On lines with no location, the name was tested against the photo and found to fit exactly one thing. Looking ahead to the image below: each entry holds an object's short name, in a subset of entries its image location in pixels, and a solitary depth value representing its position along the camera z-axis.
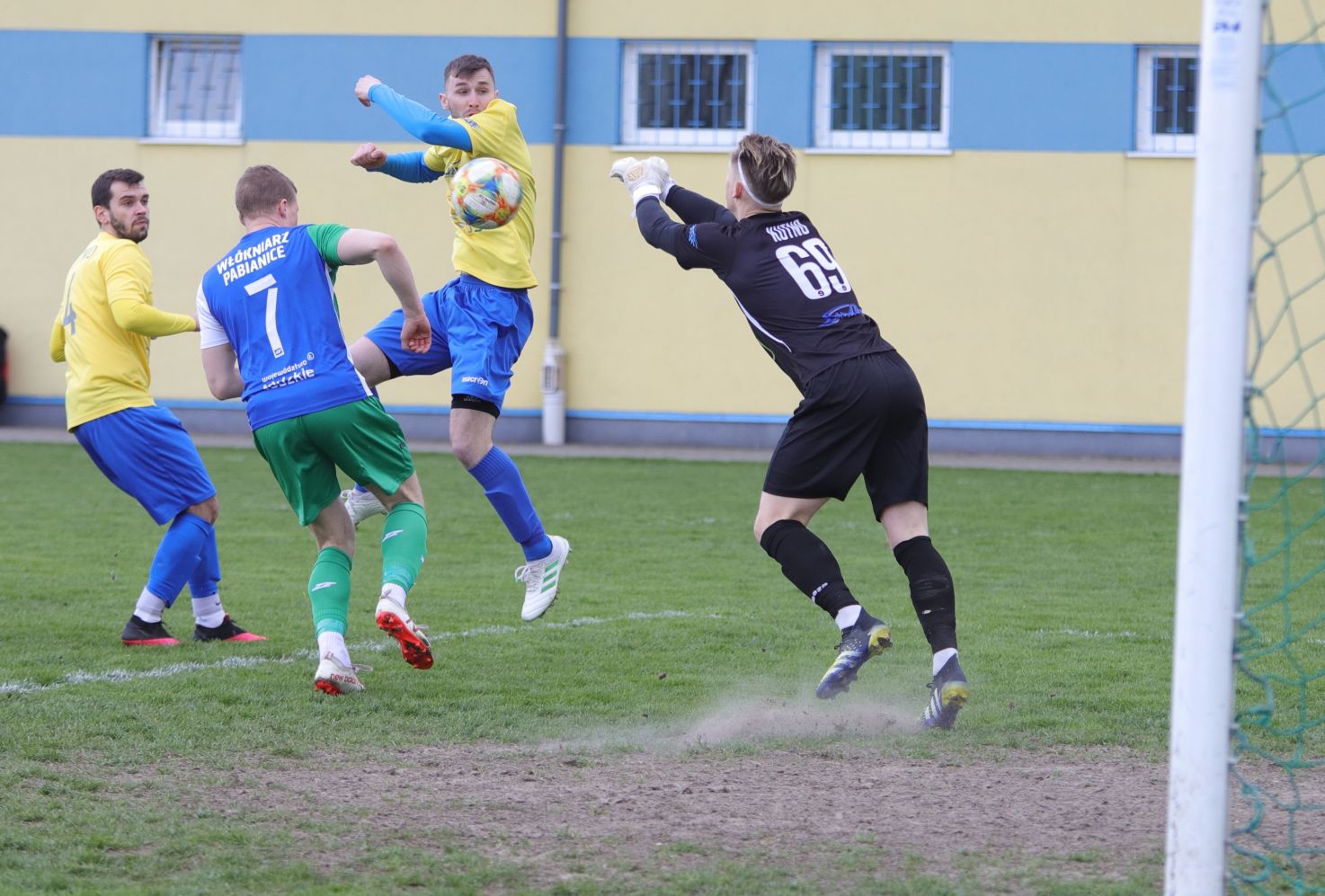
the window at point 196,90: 37.87
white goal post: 6.26
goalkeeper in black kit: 10.63
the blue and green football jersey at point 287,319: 11.19
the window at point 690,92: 36.53
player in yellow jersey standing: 13.52
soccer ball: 12.91
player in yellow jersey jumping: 13.09
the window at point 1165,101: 35.47
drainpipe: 36.53
